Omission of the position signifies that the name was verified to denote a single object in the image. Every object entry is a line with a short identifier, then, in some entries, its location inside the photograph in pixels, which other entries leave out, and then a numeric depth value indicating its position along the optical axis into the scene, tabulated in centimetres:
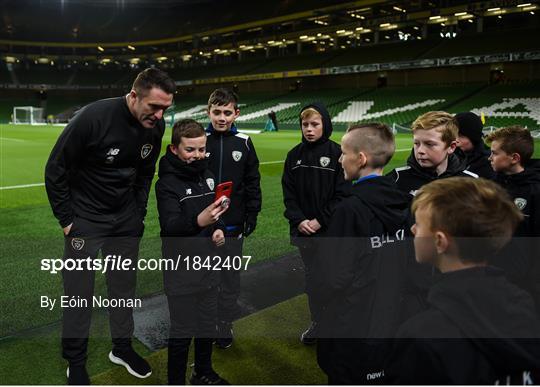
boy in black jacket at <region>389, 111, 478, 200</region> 304
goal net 5136
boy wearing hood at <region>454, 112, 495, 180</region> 444
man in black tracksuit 294
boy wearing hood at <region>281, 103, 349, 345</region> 362
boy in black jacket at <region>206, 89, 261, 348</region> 365
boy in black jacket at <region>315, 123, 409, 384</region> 228
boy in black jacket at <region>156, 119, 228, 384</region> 283
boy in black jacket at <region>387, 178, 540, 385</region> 133
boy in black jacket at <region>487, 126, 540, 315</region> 309
